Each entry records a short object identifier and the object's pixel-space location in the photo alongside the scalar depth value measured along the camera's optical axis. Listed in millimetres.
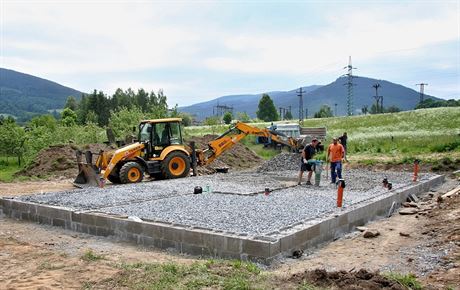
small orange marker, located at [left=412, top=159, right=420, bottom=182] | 15789
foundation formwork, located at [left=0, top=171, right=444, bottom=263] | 7898
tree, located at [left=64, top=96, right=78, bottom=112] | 98350
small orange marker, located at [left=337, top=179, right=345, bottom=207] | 10203
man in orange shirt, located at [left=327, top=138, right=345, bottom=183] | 14602
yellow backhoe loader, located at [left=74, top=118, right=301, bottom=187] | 16656
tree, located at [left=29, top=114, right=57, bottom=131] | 50512
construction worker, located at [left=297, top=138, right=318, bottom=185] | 14875
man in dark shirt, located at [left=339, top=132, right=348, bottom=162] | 22170
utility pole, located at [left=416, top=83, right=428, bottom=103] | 90750
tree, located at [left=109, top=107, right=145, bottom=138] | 32812
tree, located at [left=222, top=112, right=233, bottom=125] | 76812
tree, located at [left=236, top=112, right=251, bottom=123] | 71675
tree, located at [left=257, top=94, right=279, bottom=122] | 93625
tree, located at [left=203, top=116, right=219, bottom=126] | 56303
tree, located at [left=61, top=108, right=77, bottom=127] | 72438
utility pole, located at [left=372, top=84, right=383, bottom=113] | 80406
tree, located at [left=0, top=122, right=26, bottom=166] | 28062
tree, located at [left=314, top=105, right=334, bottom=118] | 101000
